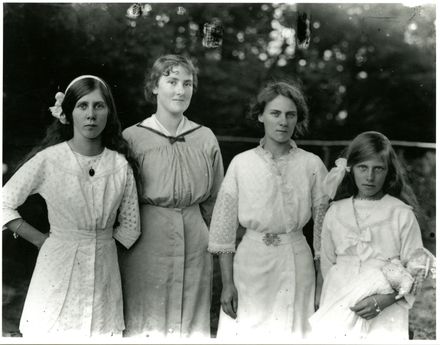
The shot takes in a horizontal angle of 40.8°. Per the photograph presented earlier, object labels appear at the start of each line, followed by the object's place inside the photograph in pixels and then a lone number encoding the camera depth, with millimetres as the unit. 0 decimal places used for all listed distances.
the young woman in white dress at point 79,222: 3150
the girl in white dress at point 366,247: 3139
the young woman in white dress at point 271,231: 3170
